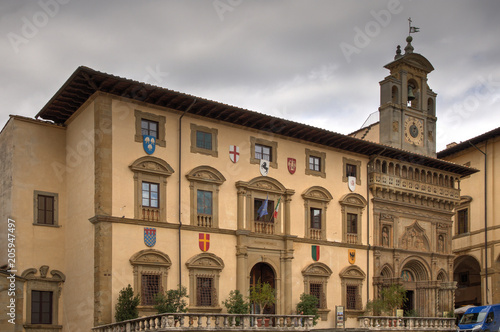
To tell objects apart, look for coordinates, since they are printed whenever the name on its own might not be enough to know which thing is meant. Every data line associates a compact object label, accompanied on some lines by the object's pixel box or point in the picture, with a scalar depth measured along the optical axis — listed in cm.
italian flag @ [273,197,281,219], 3227
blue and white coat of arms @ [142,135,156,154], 2839
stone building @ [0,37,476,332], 2750
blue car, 3241
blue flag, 3094
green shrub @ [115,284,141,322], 2578
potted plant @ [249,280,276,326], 2997
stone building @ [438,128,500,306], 4575
